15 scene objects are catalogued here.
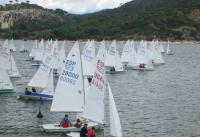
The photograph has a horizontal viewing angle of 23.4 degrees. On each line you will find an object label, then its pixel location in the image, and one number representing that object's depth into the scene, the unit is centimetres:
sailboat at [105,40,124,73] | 9650
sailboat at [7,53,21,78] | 8381
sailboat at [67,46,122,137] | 3688
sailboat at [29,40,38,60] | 13188
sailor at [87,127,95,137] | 3741
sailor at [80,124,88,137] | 3831
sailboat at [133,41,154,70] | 10604
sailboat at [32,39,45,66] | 12181
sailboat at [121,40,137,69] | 10894
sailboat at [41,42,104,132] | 4347
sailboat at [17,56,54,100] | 6056
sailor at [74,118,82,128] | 4342
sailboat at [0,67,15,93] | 6712
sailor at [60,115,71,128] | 4372
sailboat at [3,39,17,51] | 17888
